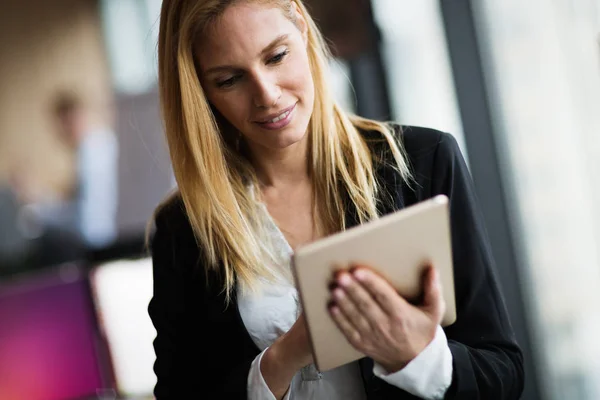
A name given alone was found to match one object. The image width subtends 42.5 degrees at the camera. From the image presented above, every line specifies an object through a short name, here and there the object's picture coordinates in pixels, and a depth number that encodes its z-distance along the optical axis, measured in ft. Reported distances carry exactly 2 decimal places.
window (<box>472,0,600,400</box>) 7.15
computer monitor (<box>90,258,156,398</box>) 7.36
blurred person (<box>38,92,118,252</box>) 18.08
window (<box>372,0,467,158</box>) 8.05
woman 3.89
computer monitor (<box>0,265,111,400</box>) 6.90
